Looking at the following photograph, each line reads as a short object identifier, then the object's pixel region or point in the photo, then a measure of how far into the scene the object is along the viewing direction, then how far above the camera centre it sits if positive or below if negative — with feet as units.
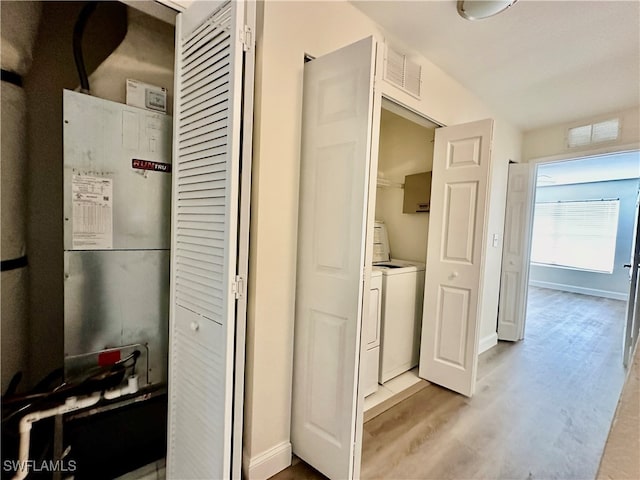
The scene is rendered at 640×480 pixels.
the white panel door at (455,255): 7.28 -0.59
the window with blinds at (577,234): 20.54 +0.29
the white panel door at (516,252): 11.27 -0.65
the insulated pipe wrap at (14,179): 4.03 +0.46
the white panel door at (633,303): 9.23 -1.98
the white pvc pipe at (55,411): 3.81 -2.77
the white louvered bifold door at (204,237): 3.52 -0.23
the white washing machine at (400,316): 7.78 -2.39
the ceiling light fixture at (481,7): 5.16 +3.99
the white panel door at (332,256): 4.41 -0.49
